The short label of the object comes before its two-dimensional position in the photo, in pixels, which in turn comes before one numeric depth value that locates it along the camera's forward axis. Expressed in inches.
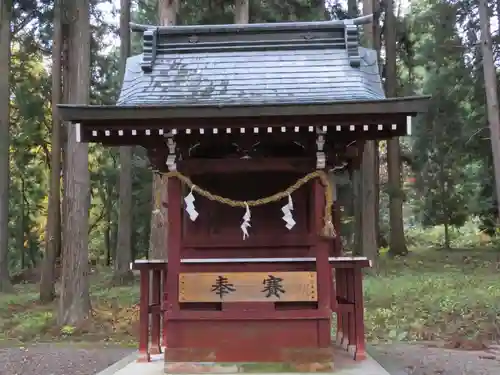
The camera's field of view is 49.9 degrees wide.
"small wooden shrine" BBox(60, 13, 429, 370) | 221.8
